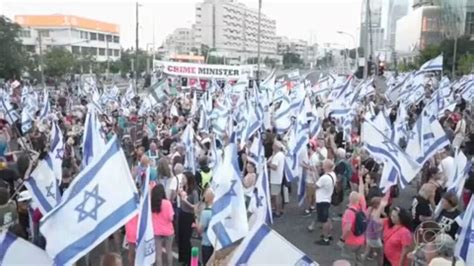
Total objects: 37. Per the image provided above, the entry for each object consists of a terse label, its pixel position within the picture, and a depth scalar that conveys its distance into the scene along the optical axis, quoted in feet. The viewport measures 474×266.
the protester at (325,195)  29.55
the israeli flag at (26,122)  51.83
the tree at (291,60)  434.96
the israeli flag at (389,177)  26.94
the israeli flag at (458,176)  25.70
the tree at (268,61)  383.45
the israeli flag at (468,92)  70.44
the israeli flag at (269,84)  74.74
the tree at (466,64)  130.19
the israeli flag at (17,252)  14.47
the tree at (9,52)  161.17
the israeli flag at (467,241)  18.33
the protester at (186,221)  26.35
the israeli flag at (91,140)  26.91
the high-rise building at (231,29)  510.99
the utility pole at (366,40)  84.56
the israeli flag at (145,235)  18.15
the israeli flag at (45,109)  56.74
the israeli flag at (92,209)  14.88
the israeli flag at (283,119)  49.60
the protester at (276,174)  34.24
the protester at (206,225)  23.66
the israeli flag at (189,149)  34.58
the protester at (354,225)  24.09
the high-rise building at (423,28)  269.44
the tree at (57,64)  202.18
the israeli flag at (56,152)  27.99
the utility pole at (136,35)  139.80
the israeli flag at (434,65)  74.74
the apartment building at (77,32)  358.23
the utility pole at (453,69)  135.11
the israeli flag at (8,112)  58.80
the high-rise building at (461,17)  229.04
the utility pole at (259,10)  111.90
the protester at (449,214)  21.76
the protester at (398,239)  21.49
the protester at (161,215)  23.27
